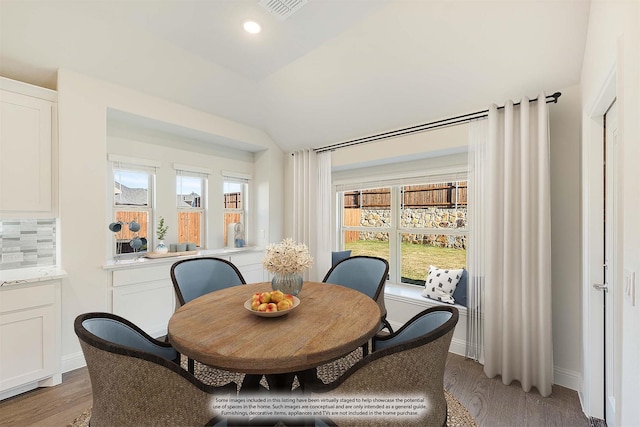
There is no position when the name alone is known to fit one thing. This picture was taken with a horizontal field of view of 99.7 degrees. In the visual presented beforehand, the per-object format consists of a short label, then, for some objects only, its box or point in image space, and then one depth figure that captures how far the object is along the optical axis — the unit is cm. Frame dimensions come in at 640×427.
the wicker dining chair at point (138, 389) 97
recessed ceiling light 226
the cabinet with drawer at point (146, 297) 267
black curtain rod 229
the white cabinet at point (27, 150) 213
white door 162
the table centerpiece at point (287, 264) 175
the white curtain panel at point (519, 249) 205
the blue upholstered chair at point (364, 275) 237
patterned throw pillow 287
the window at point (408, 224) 308
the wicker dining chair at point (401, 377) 100
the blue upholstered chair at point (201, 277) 220
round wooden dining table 109
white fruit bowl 145
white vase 321
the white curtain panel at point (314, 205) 372
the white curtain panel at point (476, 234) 240
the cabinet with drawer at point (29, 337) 191
